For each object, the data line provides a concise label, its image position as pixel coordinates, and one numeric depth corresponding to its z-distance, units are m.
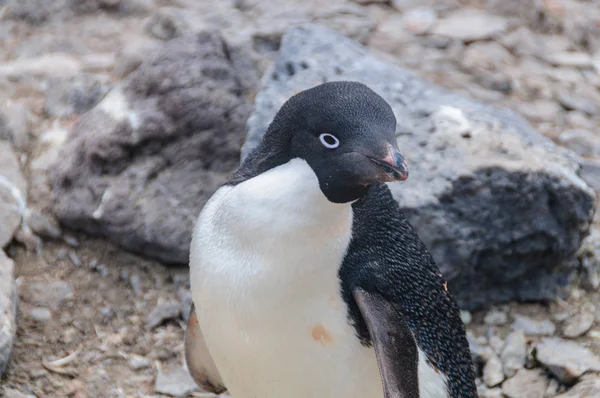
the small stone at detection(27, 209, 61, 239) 6.71
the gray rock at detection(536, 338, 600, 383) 5.93
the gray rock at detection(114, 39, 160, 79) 8.25
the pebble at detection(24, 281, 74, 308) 6.30
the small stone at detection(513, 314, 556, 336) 6.43
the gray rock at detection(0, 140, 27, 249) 6.60
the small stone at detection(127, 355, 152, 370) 6.05
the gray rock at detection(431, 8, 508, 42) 9.79
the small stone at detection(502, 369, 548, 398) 5.94
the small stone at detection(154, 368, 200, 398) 5.90
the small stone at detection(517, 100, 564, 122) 8.62
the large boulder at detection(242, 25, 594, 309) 6.24
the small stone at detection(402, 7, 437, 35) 9.84
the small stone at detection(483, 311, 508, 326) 6.52
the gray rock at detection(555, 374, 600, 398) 5.68
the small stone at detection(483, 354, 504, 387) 6.05
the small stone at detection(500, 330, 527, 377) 6.14
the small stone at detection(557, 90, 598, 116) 8.80
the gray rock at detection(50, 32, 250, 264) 6.56
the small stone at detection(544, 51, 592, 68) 9.49
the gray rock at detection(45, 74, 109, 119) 7.82
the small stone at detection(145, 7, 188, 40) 8.91
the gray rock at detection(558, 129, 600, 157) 8.17
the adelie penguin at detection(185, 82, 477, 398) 4.11
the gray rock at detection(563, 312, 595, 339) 6.37
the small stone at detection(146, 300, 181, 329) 6.33
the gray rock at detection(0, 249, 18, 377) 5.51
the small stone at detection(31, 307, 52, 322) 6.19
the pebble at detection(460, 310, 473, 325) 6.50
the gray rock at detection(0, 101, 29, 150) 7.37
